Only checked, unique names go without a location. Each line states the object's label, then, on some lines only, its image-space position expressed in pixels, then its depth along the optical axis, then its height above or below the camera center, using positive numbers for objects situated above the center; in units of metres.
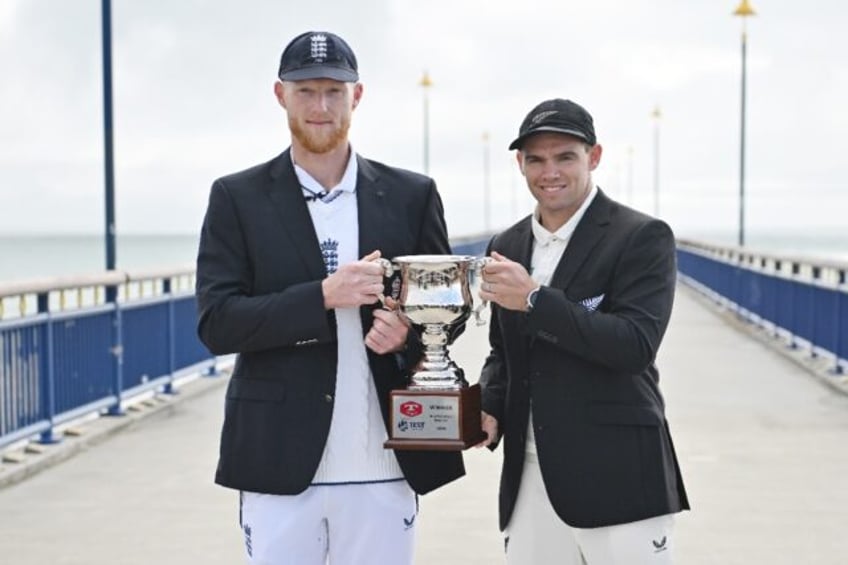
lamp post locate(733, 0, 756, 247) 30.27 +2.92
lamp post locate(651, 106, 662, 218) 67.00 +3.72
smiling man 3.38 -0.36
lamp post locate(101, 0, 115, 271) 12.43 +1.12
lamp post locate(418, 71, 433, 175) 44.94 +3.72
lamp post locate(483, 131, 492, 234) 72.06 +2.38
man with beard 3.37 -0.29
